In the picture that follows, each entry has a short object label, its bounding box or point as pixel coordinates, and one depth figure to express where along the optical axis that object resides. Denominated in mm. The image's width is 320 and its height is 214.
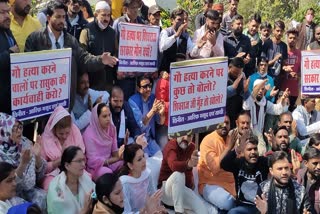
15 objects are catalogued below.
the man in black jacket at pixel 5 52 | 6465
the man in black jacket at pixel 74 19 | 8391
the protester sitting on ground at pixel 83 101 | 7133
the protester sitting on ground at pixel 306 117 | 9148
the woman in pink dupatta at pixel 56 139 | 6297
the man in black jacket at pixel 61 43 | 6941
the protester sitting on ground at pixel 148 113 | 7750
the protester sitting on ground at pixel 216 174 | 7109
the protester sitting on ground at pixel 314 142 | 8016
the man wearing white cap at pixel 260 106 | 8783
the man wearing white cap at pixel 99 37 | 7797
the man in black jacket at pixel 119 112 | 7367
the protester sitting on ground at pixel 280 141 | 7930
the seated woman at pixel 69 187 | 5809
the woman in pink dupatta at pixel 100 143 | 6832
